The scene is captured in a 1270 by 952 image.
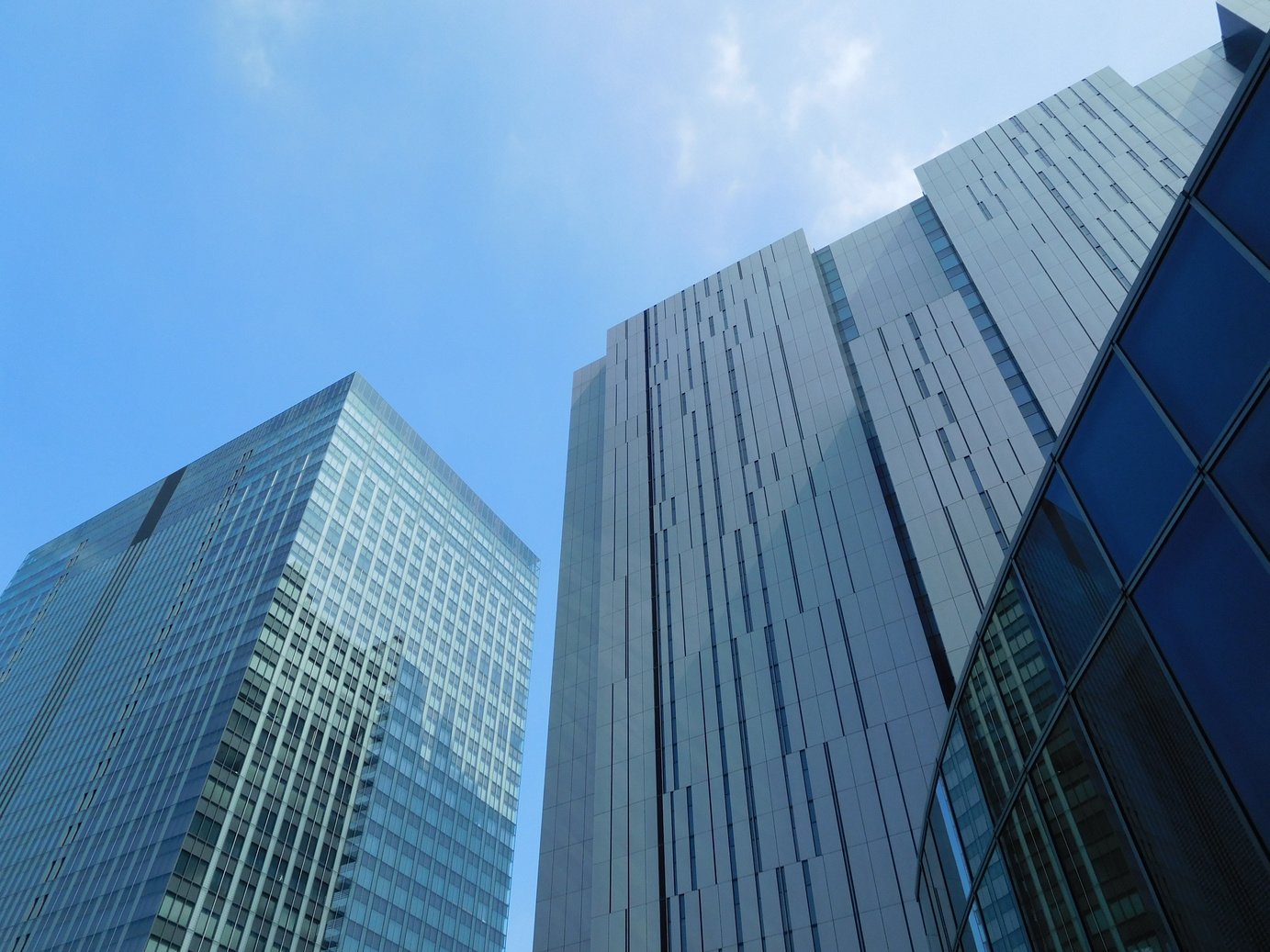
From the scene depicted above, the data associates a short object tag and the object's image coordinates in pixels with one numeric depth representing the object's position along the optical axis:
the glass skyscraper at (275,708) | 75.19
